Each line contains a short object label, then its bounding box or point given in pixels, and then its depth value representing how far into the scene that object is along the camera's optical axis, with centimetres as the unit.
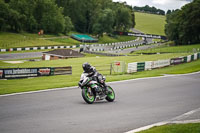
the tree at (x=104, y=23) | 12169
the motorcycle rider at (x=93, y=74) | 1424
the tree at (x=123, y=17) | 14362
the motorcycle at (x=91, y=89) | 1384
